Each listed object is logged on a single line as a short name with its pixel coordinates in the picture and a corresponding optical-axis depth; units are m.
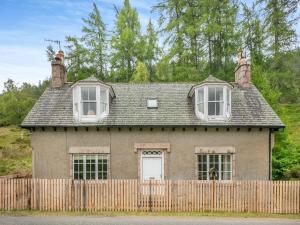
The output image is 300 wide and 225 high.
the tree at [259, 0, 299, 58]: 32.78
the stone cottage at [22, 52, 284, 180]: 16.91
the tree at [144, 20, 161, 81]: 36.12
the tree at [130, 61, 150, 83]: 32.09
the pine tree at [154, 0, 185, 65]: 32.03
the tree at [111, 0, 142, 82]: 35.00
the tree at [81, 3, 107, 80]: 35.56
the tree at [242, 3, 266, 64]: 32.66
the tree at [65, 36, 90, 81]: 35.53
